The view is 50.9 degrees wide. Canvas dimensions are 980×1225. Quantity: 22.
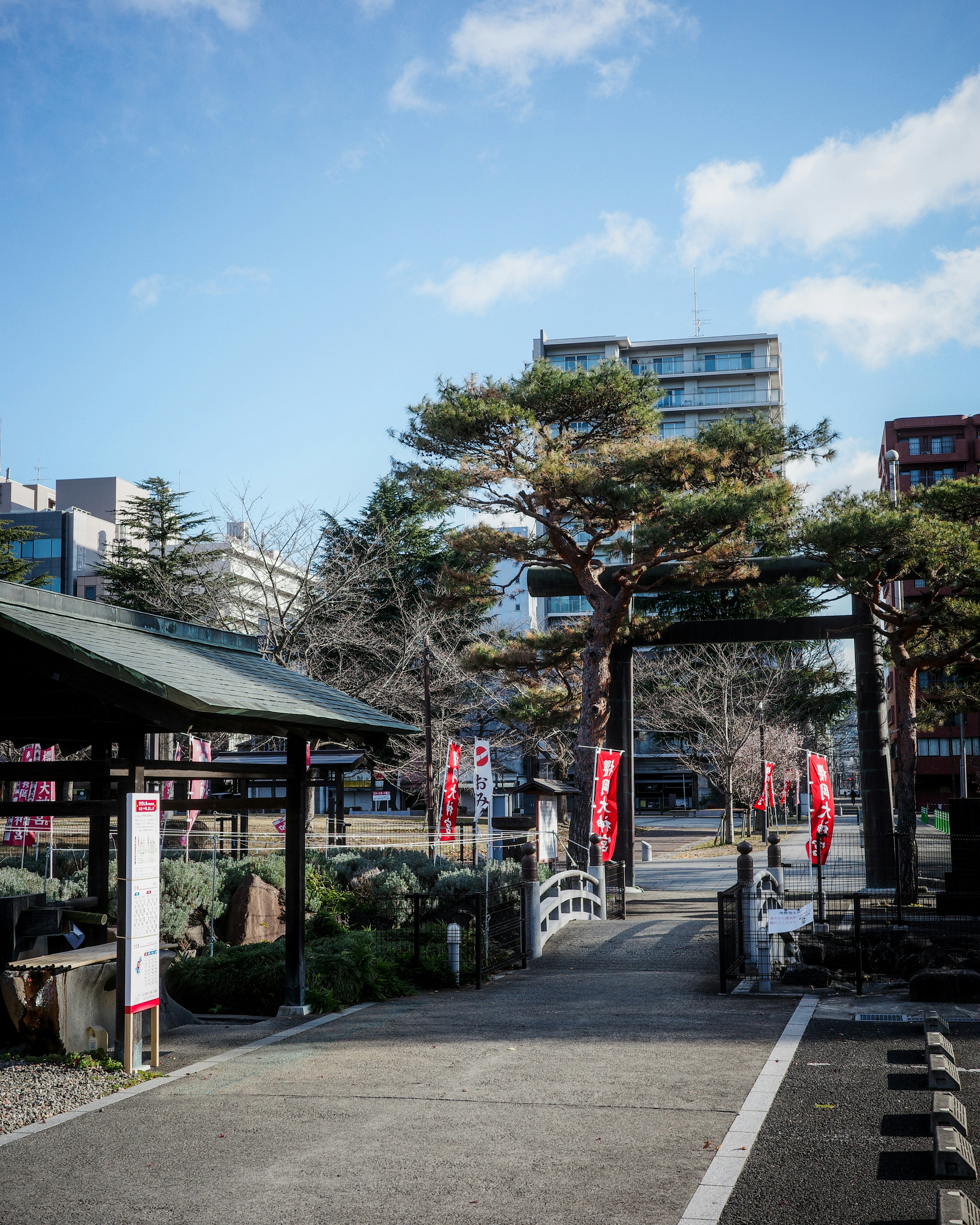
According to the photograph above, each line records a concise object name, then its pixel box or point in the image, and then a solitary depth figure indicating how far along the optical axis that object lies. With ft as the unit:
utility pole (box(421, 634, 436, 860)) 103.65
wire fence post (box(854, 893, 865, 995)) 36.11
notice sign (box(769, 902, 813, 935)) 34.42
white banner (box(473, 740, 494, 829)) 71.26
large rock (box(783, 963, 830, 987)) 38.50
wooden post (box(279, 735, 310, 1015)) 32.73
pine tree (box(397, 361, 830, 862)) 72.74
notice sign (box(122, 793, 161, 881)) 25.75
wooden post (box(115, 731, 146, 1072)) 25.55
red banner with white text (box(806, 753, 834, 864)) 60.34
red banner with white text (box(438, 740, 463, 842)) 81.56
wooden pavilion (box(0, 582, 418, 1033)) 25.81
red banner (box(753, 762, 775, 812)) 131.13
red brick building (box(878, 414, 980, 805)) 217.77
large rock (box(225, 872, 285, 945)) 48.78
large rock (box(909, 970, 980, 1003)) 34.53
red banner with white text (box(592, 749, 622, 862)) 71.72
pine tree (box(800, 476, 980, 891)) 67.46
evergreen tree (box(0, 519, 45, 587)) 121.29
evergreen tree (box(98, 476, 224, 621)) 106.83
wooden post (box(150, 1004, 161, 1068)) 26.30
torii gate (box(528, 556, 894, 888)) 76.64
